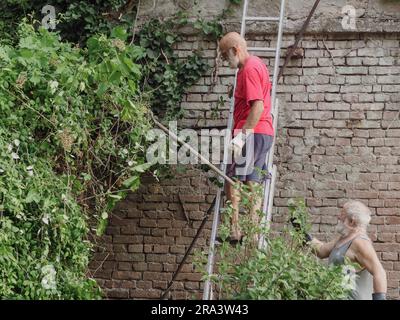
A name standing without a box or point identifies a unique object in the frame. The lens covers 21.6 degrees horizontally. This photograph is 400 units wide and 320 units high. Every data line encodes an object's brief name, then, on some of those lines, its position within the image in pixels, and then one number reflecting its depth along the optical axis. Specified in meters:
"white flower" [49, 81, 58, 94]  7.01
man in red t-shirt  7.45
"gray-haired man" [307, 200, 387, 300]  6.54
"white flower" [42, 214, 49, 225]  6.88
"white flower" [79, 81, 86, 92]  7.09
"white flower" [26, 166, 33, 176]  6.88
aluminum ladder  7.21
